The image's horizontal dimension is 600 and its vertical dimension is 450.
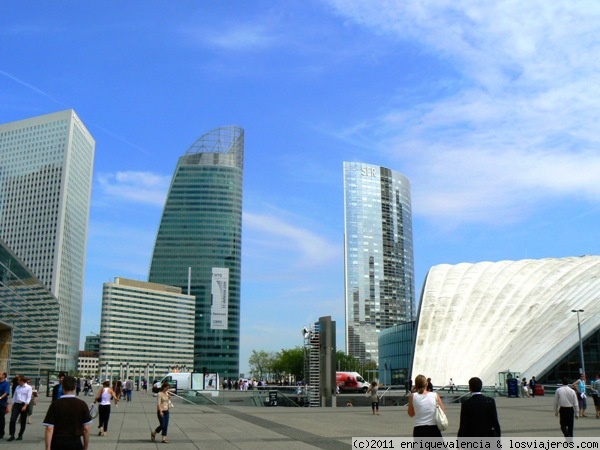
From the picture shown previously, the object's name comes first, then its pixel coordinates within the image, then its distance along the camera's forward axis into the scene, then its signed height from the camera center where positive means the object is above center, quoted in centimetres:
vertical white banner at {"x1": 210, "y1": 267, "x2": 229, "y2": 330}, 18388 +1984
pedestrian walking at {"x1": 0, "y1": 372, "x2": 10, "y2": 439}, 1535 -77
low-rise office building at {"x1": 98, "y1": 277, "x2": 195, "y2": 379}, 18925 +1428
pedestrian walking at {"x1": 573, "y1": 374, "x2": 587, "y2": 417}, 2428 -98
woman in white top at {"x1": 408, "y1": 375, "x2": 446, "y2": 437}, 874 -60
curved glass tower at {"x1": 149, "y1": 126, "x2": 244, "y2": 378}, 19012 +3965
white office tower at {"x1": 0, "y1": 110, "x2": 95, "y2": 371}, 19000 +4164
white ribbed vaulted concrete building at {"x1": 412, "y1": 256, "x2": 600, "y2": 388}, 5159 +403
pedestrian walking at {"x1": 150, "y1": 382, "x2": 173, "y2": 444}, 1595 -107
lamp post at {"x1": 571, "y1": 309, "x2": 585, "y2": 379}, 4619 +141
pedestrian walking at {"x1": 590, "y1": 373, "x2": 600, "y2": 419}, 2264 -96
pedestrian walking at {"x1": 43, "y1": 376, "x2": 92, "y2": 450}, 768 -68
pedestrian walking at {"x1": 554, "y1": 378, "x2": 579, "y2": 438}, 1373 -84
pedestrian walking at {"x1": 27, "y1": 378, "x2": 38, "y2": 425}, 1685 -105
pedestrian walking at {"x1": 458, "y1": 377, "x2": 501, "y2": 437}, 834 -65
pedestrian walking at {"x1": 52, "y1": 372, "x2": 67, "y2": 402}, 1692 -65
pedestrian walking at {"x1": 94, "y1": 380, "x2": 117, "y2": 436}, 1777 -114
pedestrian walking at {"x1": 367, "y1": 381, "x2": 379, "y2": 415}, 2688 -122
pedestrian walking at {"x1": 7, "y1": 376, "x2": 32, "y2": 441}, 1564 -90
